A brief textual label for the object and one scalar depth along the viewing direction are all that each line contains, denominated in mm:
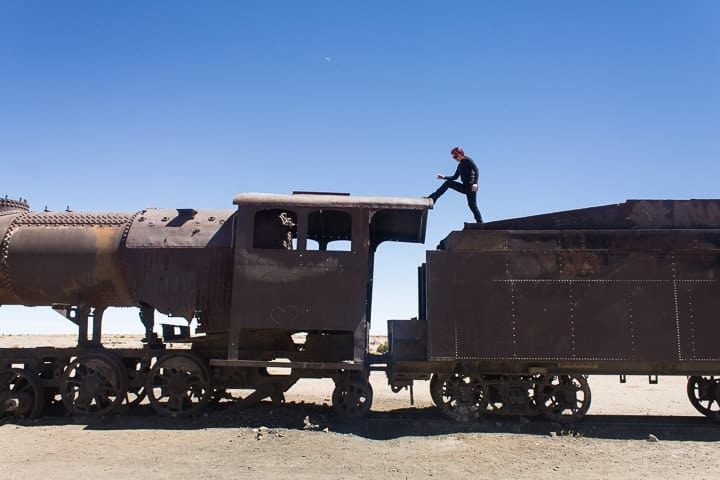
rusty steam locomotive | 9266
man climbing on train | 10227
